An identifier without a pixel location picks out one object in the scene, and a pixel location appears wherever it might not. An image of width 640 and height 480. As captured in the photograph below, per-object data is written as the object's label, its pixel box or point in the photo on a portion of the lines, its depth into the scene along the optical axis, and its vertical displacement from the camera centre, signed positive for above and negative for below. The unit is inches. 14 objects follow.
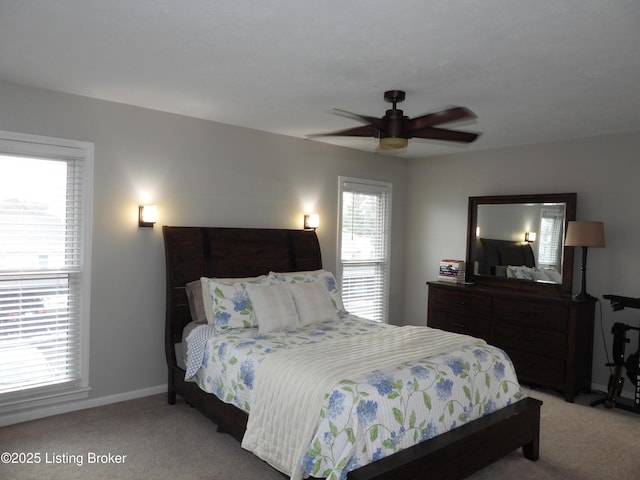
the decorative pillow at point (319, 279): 169.9 -19.2
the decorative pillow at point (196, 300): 157.9 -26.3
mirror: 190.5 -3.5
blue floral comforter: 94.7 -38.3
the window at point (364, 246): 223.3 -8.5
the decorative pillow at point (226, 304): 146.2 -25.4
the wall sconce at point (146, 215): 159.3 +2.2
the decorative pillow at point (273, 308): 145.9 -26.1
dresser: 172.2 -37.6
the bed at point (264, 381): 101.6 -46.3
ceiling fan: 121.5 +26.0
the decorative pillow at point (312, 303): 157.4 -26.0
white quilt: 100.5 -36.2
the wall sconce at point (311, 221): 204.5 +2.4
